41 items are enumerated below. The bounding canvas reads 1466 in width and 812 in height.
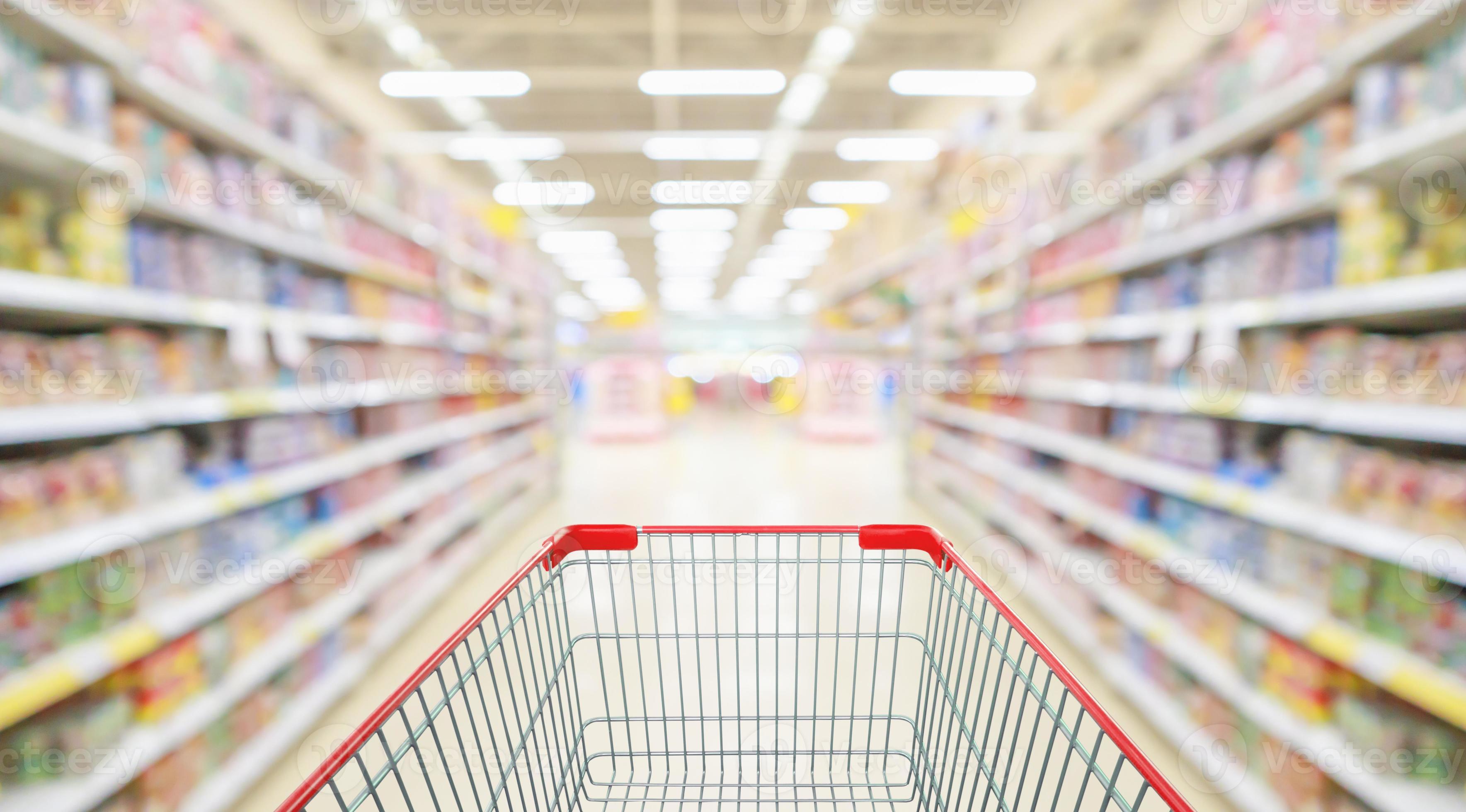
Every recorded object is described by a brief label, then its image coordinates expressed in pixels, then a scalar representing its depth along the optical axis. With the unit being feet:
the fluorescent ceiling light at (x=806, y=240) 38.88
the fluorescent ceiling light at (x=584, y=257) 45.16
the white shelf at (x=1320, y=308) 4.08
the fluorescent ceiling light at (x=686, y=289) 63.47
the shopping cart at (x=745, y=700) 3.14
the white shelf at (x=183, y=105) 4.51
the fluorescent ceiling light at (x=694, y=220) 31.68
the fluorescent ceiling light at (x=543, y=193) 27.09
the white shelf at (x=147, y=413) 4.18
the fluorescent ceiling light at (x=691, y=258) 44.51
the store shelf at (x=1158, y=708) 5.49
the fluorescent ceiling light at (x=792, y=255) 44.42
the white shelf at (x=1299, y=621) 4.06
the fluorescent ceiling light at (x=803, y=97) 19.74
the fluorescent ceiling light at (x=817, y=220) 32.73
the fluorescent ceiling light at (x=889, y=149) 20.48
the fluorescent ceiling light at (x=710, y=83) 14.05
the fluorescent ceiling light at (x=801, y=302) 70.44
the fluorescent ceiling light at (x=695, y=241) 37.11
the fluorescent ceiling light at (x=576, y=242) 38.04
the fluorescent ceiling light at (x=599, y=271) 51.13
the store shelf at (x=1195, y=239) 5.34
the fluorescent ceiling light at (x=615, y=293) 63.77
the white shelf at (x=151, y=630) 4.12
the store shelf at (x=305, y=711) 5.60
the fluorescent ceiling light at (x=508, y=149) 21.50
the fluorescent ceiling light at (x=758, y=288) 63.00
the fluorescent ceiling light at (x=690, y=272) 52.70
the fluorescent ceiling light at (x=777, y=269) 51.55
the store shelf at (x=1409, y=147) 4.01
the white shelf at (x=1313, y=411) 4.08
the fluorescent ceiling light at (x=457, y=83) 14.48
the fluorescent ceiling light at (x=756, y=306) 78.48
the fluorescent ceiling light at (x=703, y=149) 20.95
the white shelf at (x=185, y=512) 4.20
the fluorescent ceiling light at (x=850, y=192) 26.58
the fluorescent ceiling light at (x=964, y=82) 14.57
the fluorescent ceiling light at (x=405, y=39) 16.84
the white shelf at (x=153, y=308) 4.13
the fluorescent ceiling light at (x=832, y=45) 16.34
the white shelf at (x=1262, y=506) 4.23
